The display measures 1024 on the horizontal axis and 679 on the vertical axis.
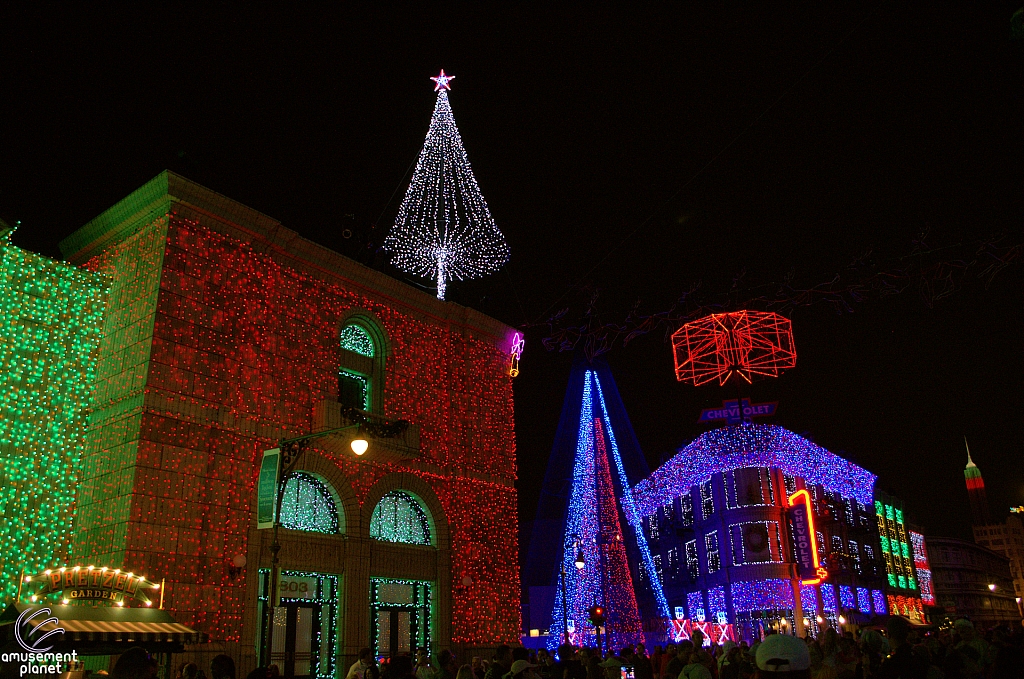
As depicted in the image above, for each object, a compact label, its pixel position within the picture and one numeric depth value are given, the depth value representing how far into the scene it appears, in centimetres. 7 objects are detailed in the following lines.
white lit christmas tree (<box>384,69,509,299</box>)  2369
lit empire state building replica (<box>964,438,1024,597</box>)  18162
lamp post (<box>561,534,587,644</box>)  2439
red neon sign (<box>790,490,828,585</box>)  4791
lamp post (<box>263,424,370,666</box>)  1380
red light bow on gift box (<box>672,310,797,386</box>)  3131
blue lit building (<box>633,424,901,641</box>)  5003
